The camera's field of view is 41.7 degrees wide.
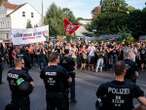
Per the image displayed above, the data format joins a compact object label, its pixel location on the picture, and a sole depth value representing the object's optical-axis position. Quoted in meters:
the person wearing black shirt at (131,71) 4.39
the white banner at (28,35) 10.24
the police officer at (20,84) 3.53
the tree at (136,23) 24.78
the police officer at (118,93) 2.74
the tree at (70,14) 44.83
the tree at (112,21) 26.63
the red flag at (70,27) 12.45
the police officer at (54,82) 3.69
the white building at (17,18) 39.82
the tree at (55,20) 35.75
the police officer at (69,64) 4.91
